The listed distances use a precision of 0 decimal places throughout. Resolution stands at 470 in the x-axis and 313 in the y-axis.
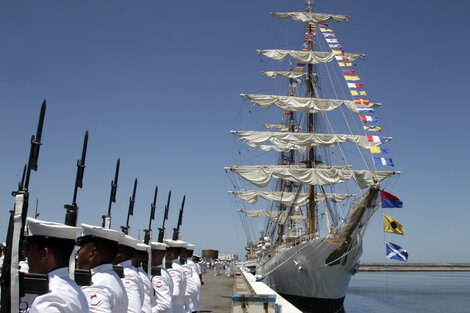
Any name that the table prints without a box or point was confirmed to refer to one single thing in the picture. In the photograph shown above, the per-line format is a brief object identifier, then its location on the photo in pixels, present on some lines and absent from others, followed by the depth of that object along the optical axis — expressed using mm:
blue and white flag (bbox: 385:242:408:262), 21125
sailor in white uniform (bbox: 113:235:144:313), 5340
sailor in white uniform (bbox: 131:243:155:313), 6196
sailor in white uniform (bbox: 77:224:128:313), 4176
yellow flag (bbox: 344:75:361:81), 27662
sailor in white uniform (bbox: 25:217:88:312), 3229
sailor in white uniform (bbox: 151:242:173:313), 6941
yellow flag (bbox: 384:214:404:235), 21531
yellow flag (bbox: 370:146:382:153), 24550
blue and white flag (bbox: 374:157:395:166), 24375
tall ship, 25859
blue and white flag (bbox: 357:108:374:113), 26188
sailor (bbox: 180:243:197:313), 9609
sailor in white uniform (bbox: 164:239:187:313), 8570
